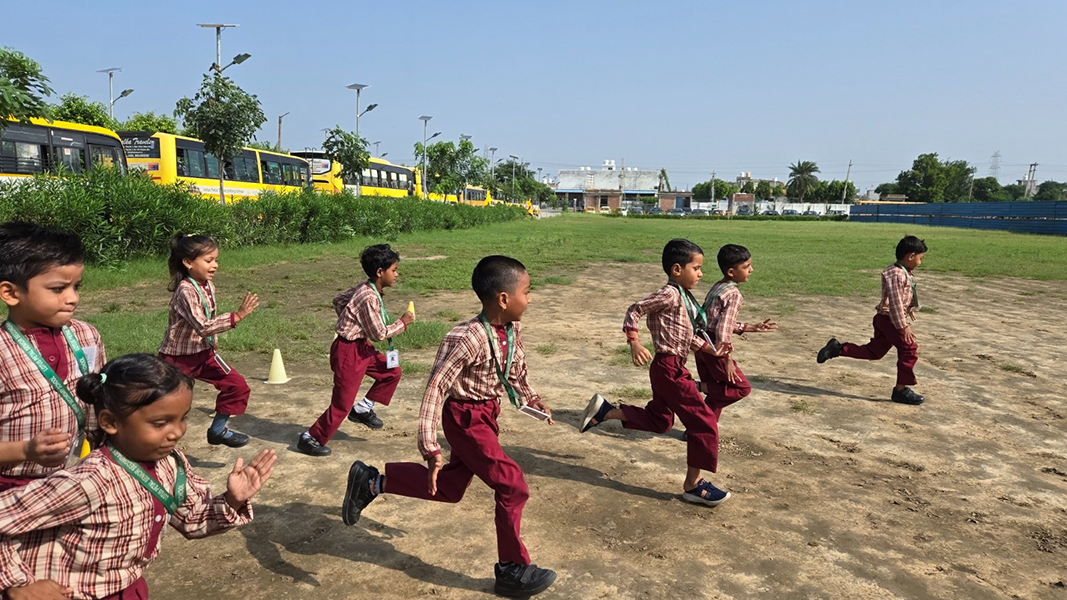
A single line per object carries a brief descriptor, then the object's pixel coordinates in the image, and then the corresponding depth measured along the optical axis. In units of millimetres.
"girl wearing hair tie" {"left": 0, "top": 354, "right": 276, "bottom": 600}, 1881
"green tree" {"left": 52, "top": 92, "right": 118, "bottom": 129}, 34625
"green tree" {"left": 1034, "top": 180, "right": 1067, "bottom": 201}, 112788
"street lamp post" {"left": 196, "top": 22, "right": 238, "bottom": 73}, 19625
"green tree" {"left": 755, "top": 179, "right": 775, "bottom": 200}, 121375
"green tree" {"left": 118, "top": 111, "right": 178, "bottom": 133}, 44219
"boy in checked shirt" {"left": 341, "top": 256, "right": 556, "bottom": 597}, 3102
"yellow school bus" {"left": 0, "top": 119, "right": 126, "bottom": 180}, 18062
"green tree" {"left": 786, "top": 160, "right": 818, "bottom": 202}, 112625
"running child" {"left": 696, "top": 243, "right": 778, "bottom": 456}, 4570
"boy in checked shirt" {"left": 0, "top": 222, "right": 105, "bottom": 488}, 2357
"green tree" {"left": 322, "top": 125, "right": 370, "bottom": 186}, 33438
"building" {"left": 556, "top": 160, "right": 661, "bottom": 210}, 128250
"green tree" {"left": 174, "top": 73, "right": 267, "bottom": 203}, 20234
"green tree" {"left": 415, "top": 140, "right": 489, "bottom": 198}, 54375
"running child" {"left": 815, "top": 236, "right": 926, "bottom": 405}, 6367
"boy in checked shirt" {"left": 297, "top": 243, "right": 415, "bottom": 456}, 4711
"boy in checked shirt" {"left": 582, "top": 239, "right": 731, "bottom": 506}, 4133
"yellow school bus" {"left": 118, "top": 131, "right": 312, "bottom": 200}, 23844
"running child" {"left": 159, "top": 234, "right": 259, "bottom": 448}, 4320
